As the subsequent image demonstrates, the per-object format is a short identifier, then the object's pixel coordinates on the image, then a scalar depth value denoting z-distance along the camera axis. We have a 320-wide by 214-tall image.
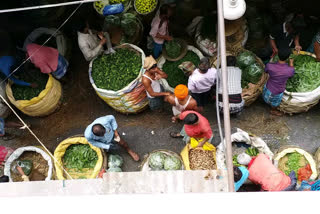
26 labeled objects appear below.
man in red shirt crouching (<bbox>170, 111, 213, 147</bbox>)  3.81
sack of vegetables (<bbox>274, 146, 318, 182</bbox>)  4.13
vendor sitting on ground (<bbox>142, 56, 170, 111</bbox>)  4.23
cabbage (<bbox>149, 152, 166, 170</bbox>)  4.24
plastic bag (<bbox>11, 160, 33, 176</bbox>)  4.51
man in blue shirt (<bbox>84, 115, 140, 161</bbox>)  3.95
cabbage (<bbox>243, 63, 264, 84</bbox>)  4.48
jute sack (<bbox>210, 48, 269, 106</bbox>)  4.58
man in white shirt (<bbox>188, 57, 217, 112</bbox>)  4.04
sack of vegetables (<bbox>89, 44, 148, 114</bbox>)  4.55
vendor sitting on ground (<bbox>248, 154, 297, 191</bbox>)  3.62
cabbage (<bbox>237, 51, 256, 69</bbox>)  4.58
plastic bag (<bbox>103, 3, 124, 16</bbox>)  4.91
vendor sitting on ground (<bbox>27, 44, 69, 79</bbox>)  4.66
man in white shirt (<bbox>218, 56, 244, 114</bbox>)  4.18
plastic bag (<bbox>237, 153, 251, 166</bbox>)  4.04
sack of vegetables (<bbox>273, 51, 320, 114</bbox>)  4.37
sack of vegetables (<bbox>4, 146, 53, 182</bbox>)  4.47
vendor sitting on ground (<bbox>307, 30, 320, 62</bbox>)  4.55
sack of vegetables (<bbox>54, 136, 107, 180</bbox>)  4.45
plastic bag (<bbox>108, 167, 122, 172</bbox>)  4.43
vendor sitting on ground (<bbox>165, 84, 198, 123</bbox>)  3.98
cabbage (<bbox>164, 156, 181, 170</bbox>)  4.20
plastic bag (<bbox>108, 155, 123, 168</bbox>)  4.52
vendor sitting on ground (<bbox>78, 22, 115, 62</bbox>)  4.66
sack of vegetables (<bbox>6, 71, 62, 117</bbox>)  4.73
